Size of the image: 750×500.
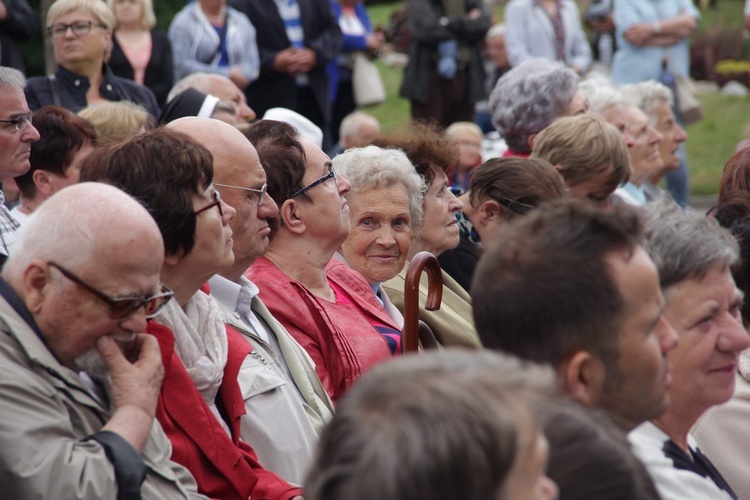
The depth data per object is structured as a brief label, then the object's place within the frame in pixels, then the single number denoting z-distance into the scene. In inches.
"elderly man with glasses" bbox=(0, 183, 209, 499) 199.3
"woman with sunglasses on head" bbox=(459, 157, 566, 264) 378.0
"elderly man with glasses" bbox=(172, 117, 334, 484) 274.2
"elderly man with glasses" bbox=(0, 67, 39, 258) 360.2
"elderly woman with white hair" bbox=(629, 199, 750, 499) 222.2
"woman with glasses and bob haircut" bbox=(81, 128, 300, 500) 244.4
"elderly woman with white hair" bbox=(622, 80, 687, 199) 643.5
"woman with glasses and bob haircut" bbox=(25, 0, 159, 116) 536.7
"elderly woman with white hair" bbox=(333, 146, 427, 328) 370.6
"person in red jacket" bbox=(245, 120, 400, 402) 315.6
